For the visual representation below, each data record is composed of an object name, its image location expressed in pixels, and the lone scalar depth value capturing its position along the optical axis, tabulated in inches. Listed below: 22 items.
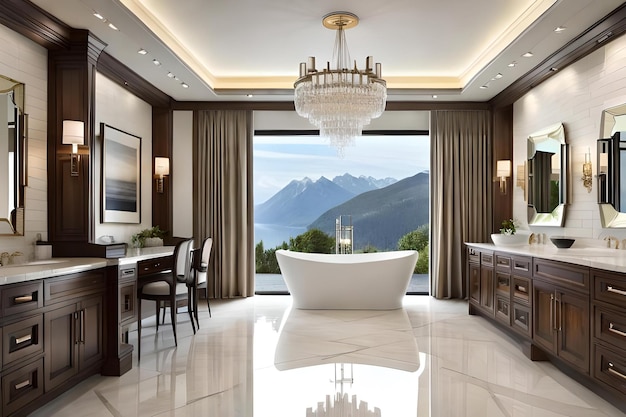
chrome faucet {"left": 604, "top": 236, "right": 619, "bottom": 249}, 159.2
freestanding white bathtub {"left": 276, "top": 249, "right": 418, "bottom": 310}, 238.2
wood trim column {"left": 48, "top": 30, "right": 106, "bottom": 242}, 163.5
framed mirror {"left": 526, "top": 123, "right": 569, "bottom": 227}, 195.6
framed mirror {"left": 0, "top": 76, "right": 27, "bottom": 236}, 142.6
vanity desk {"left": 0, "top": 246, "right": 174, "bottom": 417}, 107.2
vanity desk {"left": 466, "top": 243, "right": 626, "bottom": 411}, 117.0
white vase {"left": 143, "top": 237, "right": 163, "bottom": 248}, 237.1
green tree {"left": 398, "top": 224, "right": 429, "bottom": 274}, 425.1
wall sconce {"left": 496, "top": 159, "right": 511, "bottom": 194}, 254.8
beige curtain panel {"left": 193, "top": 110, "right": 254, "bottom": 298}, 275.1
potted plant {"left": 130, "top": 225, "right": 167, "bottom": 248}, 234.5
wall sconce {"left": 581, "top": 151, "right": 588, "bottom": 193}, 175.9
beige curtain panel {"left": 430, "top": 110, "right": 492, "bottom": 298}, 275.7
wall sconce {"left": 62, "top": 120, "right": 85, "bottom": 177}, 158.6
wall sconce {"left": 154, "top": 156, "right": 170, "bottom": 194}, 257.9
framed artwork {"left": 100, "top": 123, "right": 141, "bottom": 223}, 206.2
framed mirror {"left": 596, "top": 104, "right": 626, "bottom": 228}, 156.3
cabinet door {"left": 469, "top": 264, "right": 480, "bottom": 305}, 224.2
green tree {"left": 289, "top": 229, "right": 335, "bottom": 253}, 414.3
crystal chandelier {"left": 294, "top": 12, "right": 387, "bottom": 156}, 182.5
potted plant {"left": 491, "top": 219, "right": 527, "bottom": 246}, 214.7
